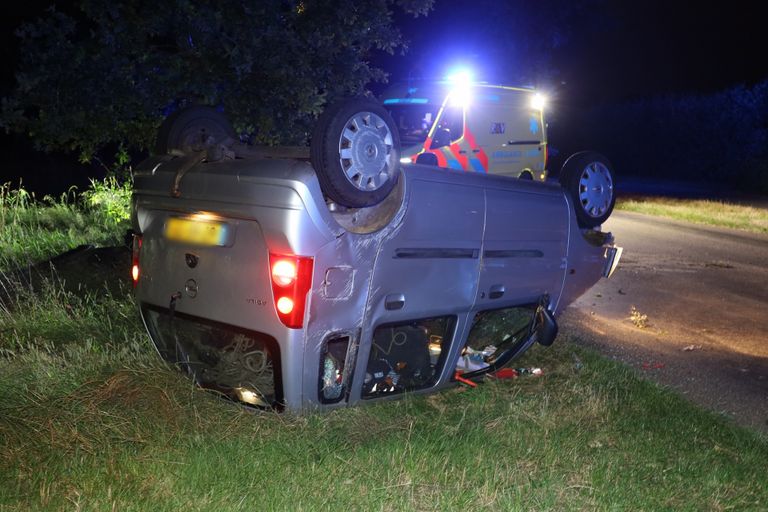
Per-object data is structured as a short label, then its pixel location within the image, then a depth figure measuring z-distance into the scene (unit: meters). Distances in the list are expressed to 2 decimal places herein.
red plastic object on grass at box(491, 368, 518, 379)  5.66
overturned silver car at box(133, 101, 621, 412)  4.07
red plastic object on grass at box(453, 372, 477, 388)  5.26
